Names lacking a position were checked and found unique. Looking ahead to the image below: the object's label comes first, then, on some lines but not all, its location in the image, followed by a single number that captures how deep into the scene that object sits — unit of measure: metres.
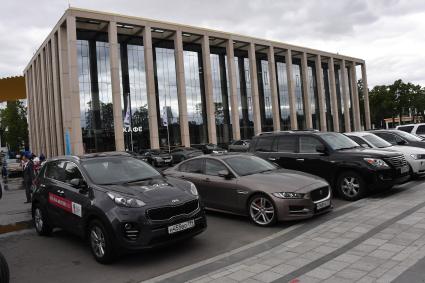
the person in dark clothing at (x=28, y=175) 12.37
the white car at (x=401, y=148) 10.90
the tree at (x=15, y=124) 75.62
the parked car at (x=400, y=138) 13.55
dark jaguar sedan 6.95
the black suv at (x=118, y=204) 5.30
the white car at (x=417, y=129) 18.81
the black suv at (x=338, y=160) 9.00
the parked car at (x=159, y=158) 27.22
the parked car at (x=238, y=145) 30.75
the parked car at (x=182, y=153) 25.99
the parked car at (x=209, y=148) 31.70
